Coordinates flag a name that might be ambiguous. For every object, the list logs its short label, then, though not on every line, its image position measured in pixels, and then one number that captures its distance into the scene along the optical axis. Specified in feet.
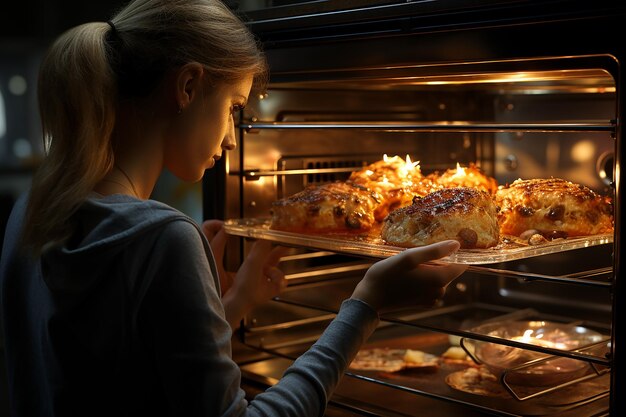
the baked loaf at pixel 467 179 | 5.99
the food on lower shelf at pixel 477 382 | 5.20
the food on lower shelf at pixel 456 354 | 6.02
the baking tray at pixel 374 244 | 4.41
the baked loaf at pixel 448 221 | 4.78
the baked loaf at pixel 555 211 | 5.22
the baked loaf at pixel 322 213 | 5.56
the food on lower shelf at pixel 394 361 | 5.82
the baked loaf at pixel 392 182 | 5.99
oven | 4.04
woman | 3.48
